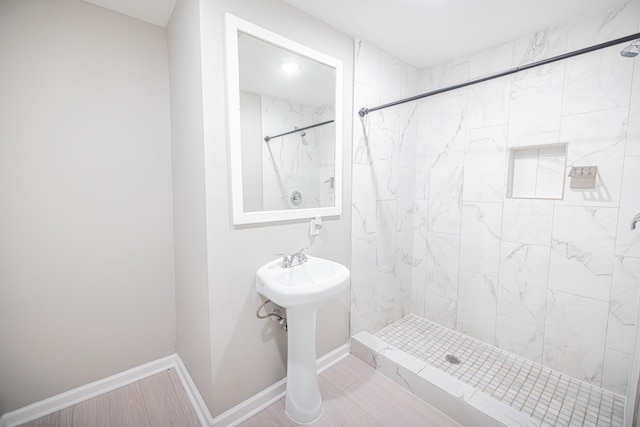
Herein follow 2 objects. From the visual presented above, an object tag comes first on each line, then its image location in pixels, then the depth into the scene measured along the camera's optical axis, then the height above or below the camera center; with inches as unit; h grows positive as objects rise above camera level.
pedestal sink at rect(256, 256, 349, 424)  58.9 -35.3
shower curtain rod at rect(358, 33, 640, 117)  42.4 +24.5
